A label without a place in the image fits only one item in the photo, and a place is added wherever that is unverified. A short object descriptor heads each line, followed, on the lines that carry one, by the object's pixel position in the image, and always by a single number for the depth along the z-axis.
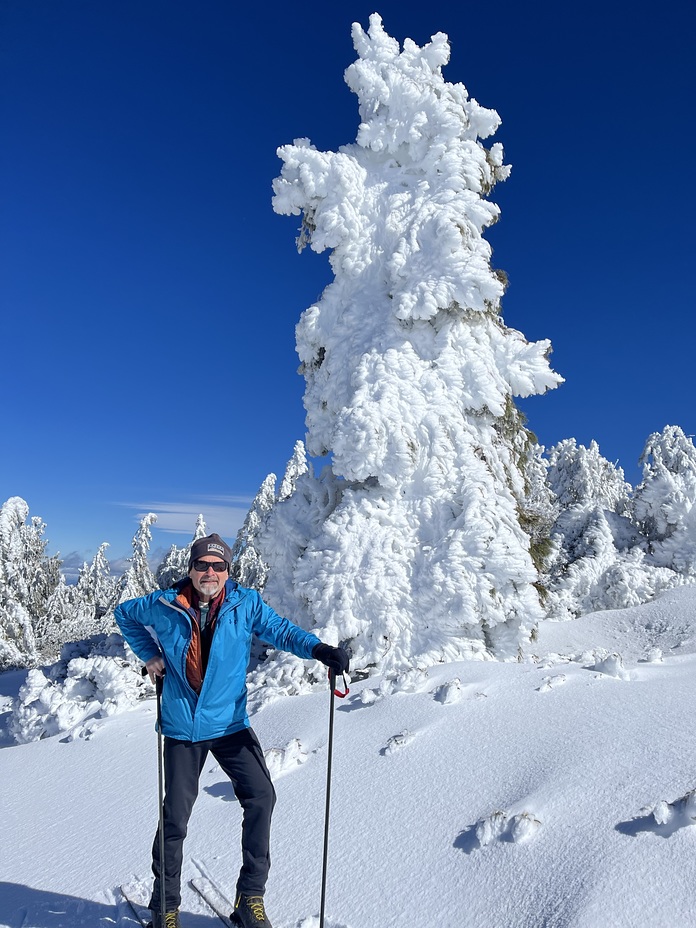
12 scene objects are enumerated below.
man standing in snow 3.19
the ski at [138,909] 3.30
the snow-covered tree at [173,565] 31.84
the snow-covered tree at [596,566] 11.72
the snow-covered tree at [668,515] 12.27
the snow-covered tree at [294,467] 34.34
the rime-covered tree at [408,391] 8.39
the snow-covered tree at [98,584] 30.62
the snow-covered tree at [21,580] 21.08
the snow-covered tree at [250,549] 30.97
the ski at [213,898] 3.30
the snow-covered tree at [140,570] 27.22
